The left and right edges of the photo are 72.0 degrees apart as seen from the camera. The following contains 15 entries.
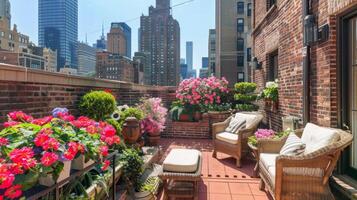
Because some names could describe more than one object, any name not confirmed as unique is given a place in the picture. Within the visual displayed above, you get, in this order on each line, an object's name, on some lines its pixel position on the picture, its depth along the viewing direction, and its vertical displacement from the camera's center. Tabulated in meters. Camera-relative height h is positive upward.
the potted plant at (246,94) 7.23 +0.23
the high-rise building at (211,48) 36.96 +8.52
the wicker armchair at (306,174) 2.33 -0.71
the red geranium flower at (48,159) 1.30 -0.31
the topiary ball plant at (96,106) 3.52 -0.07
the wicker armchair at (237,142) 4.29 -0.74
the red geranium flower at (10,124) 1.70 -0.16
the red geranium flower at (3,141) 1.38 -0.23
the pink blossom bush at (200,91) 6.73 +0.29
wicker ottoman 2.78 -0.84
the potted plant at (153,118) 4.50 -0.32
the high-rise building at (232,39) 26.94 +6.97
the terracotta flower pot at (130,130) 3.42 -0.40
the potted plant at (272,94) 5.17 +0.16
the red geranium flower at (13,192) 1.10 -0.42
